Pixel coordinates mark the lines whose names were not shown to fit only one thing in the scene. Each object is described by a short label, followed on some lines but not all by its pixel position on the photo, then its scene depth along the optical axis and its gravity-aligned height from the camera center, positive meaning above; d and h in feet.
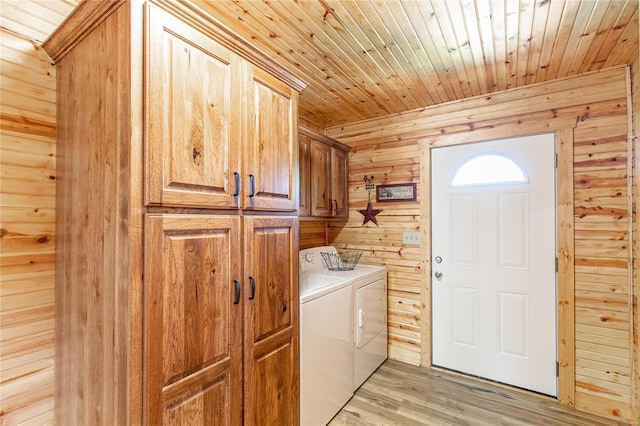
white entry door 7.78 -1.34
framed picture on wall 9.62 +0.69
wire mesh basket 9.71 -1.61
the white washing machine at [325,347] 6.09 -3.01
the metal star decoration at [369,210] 10.30 +0.11
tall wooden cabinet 3.34 -0.08
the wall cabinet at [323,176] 8.48 +1.15
